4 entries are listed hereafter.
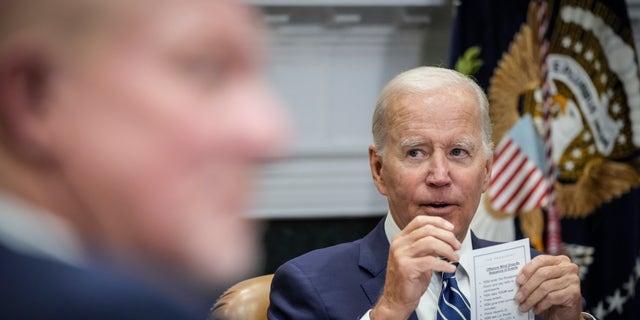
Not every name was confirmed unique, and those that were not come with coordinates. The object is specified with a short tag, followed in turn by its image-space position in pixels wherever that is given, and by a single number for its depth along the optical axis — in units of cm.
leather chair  519
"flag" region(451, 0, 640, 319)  854
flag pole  839
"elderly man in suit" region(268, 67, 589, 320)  471
